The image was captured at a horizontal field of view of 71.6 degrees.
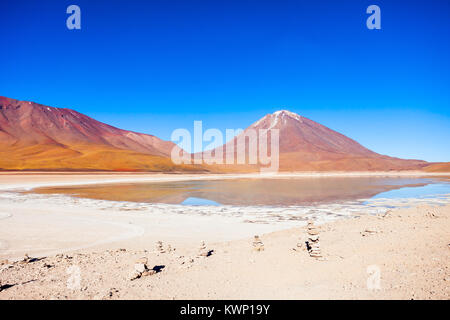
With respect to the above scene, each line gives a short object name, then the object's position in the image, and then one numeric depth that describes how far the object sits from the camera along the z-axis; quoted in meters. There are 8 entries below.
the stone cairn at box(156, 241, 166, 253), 7.97
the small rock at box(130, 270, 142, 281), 5.71
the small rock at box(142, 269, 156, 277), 5.84
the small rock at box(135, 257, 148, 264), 6.06
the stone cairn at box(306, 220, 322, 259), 6.57
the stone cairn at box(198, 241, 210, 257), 7.32
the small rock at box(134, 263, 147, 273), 5.83
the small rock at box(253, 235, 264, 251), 7.48
